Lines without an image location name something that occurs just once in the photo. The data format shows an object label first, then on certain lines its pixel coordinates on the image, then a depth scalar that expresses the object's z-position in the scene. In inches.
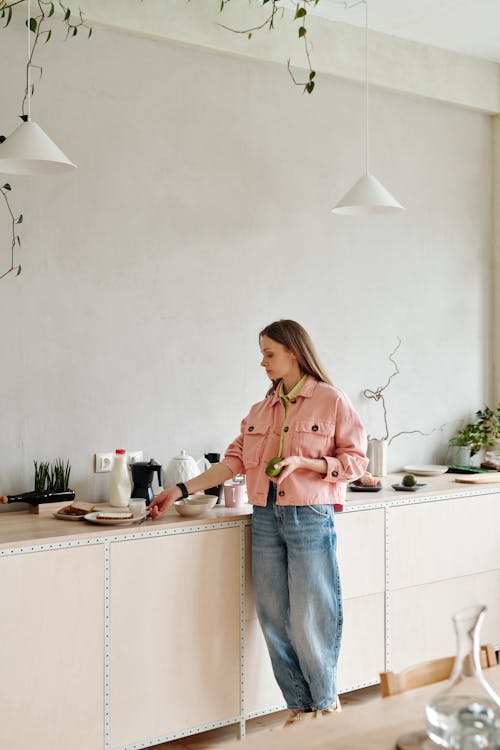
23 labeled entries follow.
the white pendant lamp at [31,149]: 108.3
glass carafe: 54.1
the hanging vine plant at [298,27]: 153.6
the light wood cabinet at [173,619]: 111.0
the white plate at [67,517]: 123.6
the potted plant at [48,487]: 129.6
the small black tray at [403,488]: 150.1
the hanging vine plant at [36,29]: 131.2
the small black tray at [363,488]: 149.4
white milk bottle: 133.4
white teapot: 138.9
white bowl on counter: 127.0
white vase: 166.7
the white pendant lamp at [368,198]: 140.1
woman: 122.9
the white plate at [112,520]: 119.6
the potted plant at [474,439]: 183.8
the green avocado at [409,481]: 150.2
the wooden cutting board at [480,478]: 159.9
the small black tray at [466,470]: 173.6
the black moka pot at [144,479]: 133.7
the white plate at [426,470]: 170.2
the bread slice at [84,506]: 125.6
